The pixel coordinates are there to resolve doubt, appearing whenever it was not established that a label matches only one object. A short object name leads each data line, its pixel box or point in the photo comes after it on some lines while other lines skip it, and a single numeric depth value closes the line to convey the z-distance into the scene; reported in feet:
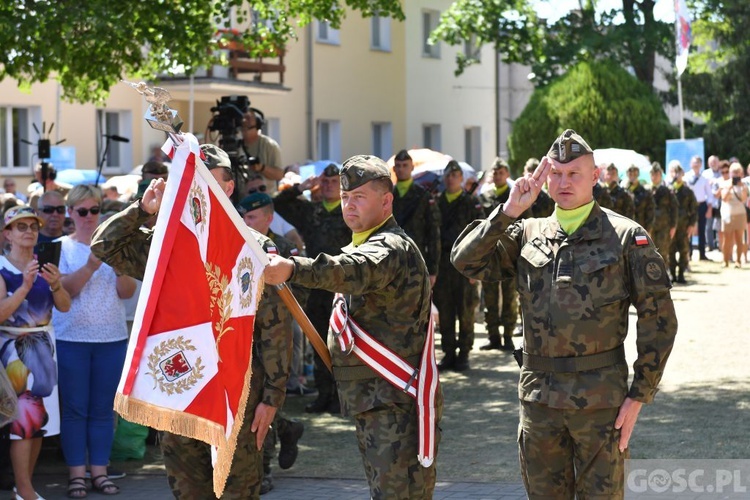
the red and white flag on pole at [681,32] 98.84
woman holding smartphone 27.48
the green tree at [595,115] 116.47
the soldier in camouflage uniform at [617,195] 65.16
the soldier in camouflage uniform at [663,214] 70.95
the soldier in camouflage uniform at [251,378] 20.35
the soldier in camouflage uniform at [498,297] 48.47
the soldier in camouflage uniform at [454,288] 44.98
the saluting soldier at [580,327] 18.43
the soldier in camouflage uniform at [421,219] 42.06
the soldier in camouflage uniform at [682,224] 75.87
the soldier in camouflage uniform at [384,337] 19.16
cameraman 39.42
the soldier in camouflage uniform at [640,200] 68.33
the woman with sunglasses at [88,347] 28.76
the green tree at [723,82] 138.72
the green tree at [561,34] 128.26
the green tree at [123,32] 38.93
